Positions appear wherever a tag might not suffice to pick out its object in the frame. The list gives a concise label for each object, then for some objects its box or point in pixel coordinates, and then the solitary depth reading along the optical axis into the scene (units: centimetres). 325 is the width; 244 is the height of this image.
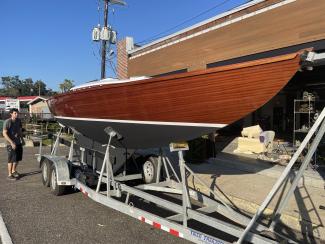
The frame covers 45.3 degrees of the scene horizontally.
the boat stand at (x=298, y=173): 400
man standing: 930
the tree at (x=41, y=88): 13951
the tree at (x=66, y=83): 9635
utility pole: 2348
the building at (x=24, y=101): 7207
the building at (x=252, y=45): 828
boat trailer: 417
